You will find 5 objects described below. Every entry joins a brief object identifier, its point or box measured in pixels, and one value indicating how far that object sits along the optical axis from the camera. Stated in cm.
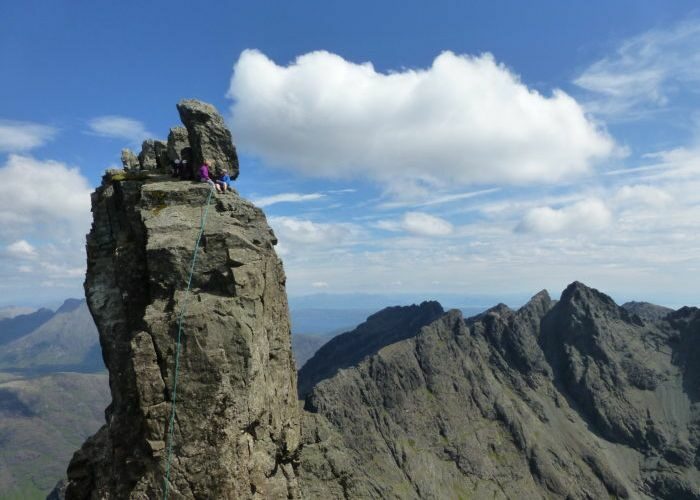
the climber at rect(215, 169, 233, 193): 2472
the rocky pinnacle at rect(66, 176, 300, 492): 1764
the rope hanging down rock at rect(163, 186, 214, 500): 1719
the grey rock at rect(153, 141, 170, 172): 3048
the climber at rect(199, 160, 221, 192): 2414
